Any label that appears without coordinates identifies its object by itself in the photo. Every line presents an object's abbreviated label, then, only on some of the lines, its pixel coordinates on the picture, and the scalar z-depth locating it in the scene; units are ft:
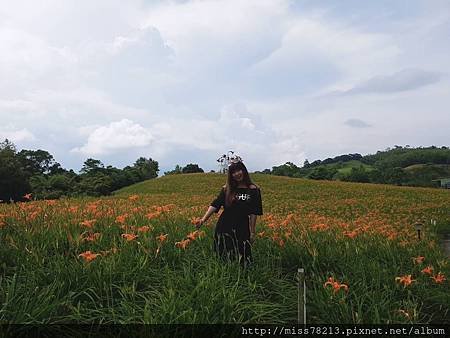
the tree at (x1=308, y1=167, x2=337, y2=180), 196.53
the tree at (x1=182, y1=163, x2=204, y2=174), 264.11
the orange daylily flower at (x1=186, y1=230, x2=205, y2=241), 16.01
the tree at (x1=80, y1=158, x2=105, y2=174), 235.40
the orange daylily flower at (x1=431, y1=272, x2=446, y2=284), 11.82
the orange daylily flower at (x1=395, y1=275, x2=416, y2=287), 11.25
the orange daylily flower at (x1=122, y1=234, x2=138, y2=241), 12.79
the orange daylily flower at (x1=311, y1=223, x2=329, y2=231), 18.13
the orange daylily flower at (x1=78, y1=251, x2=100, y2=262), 11.10
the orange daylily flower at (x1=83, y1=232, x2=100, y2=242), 13.92
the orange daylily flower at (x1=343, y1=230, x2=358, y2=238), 16.71
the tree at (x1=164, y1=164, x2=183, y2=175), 273.93
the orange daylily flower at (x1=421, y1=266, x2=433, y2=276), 12.75
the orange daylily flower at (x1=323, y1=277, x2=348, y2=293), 10.34
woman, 15.03
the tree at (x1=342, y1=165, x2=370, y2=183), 186.88
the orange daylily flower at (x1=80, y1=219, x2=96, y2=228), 14.53
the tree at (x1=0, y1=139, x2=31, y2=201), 100.09
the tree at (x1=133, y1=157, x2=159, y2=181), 263.29
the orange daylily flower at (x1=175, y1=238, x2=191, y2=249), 13.02
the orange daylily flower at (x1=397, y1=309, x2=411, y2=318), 10.05
